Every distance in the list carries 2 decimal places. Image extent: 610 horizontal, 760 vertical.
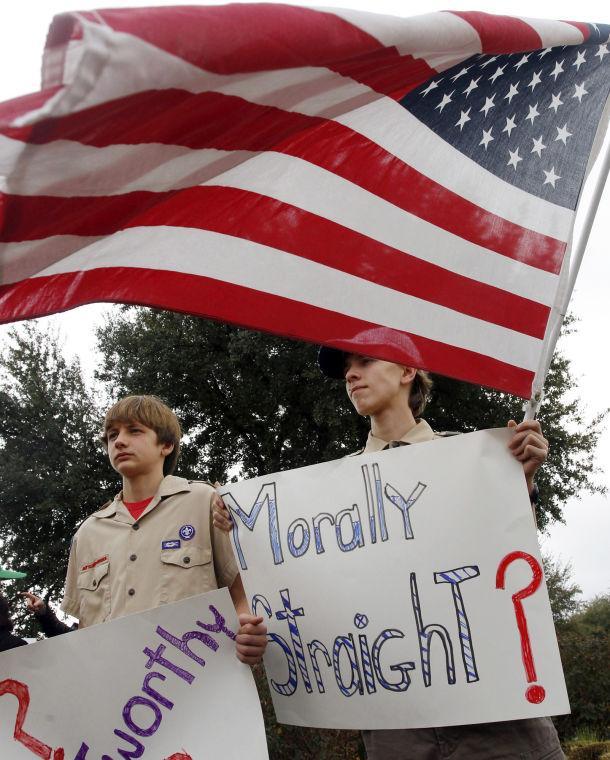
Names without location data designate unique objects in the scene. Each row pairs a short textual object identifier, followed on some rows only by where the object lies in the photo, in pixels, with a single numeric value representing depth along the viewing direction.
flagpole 2.50
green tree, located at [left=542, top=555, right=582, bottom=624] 17.06
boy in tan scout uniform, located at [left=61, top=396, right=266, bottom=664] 2.98
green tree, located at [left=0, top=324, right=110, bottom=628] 20.84
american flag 2.07
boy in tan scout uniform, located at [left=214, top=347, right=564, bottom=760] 2.29
